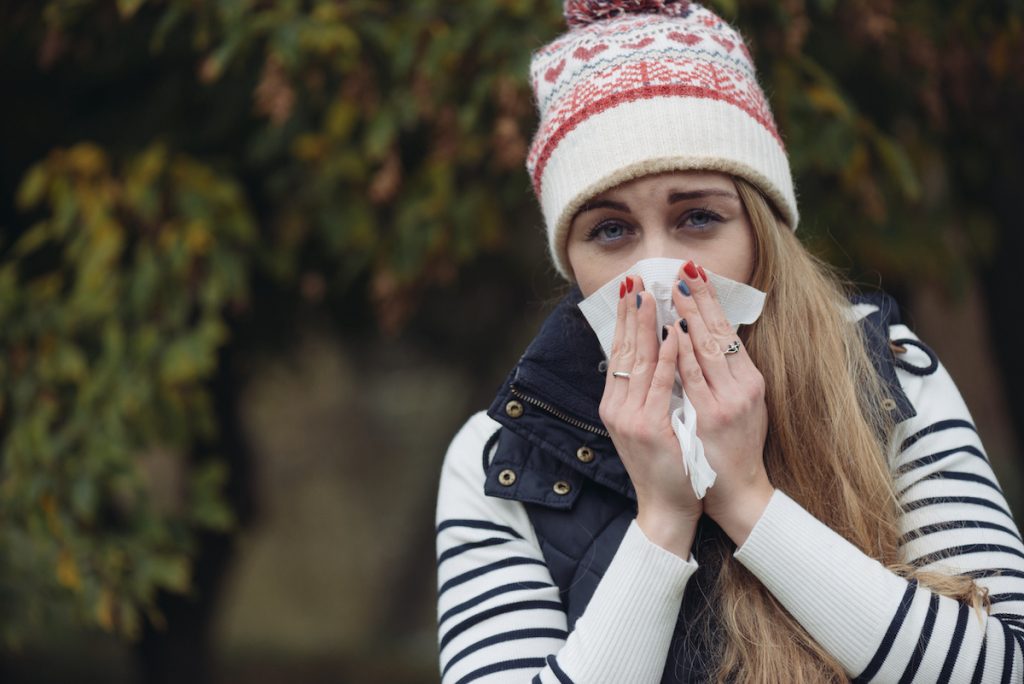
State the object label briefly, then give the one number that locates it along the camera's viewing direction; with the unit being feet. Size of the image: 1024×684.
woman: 5.62
